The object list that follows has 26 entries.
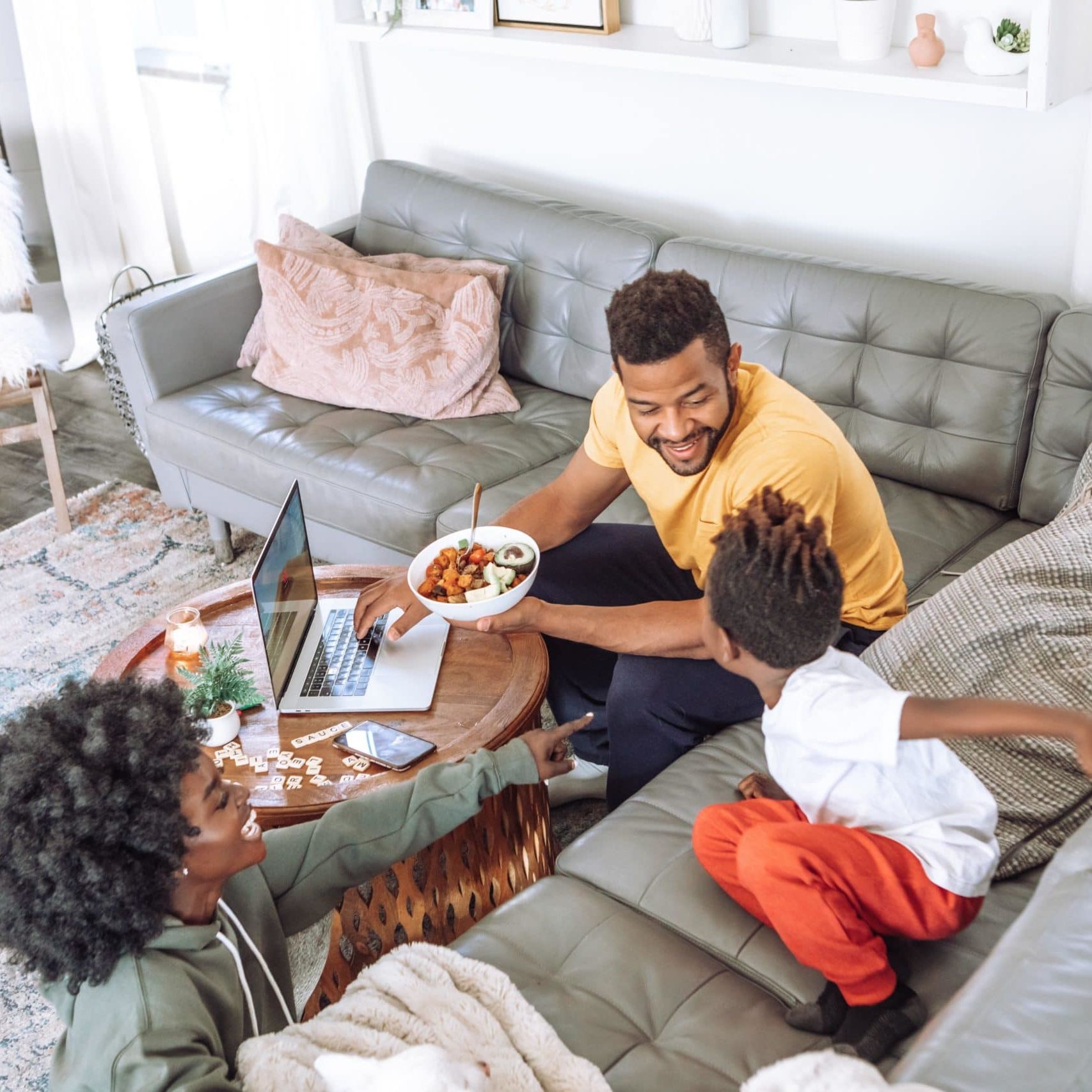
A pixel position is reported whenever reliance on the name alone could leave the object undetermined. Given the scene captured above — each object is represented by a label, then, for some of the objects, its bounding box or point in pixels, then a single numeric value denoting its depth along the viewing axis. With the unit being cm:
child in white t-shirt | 145
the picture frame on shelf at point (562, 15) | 305
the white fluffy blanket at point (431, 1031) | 130
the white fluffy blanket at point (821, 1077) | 104
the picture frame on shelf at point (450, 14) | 327
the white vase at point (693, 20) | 284
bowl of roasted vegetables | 200
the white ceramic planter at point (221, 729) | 193
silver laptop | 193
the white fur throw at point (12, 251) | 354
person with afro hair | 126
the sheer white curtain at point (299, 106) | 395
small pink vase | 250
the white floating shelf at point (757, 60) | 244
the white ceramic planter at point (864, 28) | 255
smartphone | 186
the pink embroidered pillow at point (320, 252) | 321
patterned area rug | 299
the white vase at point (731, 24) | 277
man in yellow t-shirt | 188
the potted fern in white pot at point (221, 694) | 194
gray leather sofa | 145
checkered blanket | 163
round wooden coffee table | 183
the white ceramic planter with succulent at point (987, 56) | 241
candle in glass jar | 212
